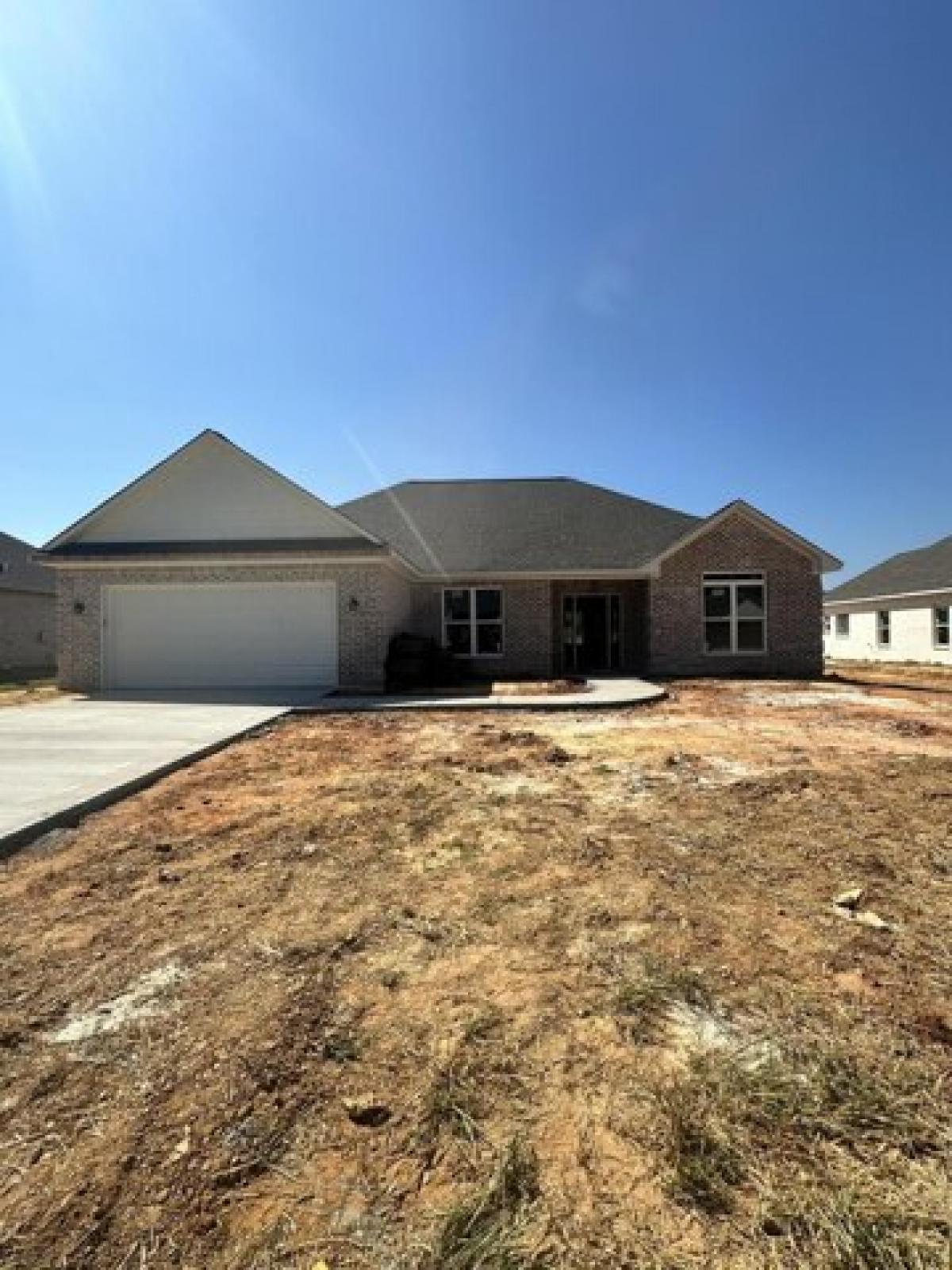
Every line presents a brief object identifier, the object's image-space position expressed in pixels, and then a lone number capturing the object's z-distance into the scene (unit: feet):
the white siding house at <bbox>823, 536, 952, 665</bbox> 80.94
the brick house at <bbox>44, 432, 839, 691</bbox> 47.24
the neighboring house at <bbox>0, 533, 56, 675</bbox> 81.25
